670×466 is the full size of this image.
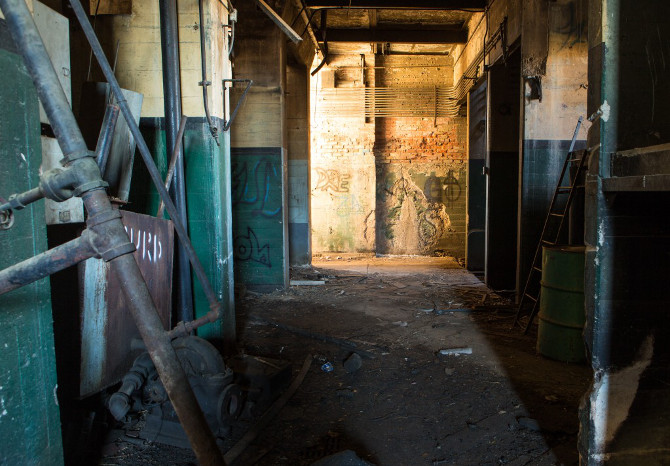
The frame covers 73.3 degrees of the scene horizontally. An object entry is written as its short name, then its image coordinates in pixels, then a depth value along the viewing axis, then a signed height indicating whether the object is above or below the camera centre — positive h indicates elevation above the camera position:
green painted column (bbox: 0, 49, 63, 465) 1.64 -0.44
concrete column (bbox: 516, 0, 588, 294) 5.64 +1.21
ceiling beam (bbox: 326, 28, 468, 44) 9.84 +3.49
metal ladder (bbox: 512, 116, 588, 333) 4.91 -0.49
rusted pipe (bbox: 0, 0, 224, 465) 1.13 -0.10
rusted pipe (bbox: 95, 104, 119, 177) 2.71 +0.41
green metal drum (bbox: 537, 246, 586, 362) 4.12 -1.04
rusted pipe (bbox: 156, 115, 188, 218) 3.74 +0.37
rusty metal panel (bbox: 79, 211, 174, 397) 2.76 -0.74
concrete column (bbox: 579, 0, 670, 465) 2.06 -0.30
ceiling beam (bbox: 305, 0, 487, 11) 7.73 +3.29
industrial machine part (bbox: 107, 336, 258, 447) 2.86 -1.25
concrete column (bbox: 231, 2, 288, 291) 7.07 +0.58
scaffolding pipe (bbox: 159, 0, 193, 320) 3.90 +0.71
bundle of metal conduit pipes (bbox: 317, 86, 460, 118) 11.21 +2.30
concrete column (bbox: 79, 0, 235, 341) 4.14 +0.80
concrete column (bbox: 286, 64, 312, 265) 9.32 +0.42
